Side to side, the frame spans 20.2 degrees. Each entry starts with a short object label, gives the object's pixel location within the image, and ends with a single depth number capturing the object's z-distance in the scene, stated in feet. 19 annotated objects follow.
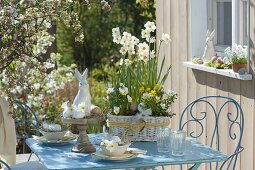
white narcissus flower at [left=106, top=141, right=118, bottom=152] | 11.99
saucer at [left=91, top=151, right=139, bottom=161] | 11.94
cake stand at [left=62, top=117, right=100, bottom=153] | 12.59
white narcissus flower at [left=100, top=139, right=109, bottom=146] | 12.11
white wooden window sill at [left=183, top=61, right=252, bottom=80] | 14.12
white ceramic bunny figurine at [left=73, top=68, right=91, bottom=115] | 12.92
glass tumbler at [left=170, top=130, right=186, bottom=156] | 12.35
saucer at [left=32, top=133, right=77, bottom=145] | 13.50
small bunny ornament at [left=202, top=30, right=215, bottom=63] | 16.47
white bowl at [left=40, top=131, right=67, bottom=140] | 13.57
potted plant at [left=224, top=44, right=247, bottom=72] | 14.43
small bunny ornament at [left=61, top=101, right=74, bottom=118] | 12.60
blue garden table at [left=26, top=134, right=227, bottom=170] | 11.78
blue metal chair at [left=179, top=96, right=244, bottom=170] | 13.90
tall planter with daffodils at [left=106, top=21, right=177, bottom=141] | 13.62
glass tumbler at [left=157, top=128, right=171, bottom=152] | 12.67
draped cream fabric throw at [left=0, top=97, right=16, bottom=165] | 15.42
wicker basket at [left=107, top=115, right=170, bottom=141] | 13.55
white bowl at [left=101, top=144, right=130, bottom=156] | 12.03
